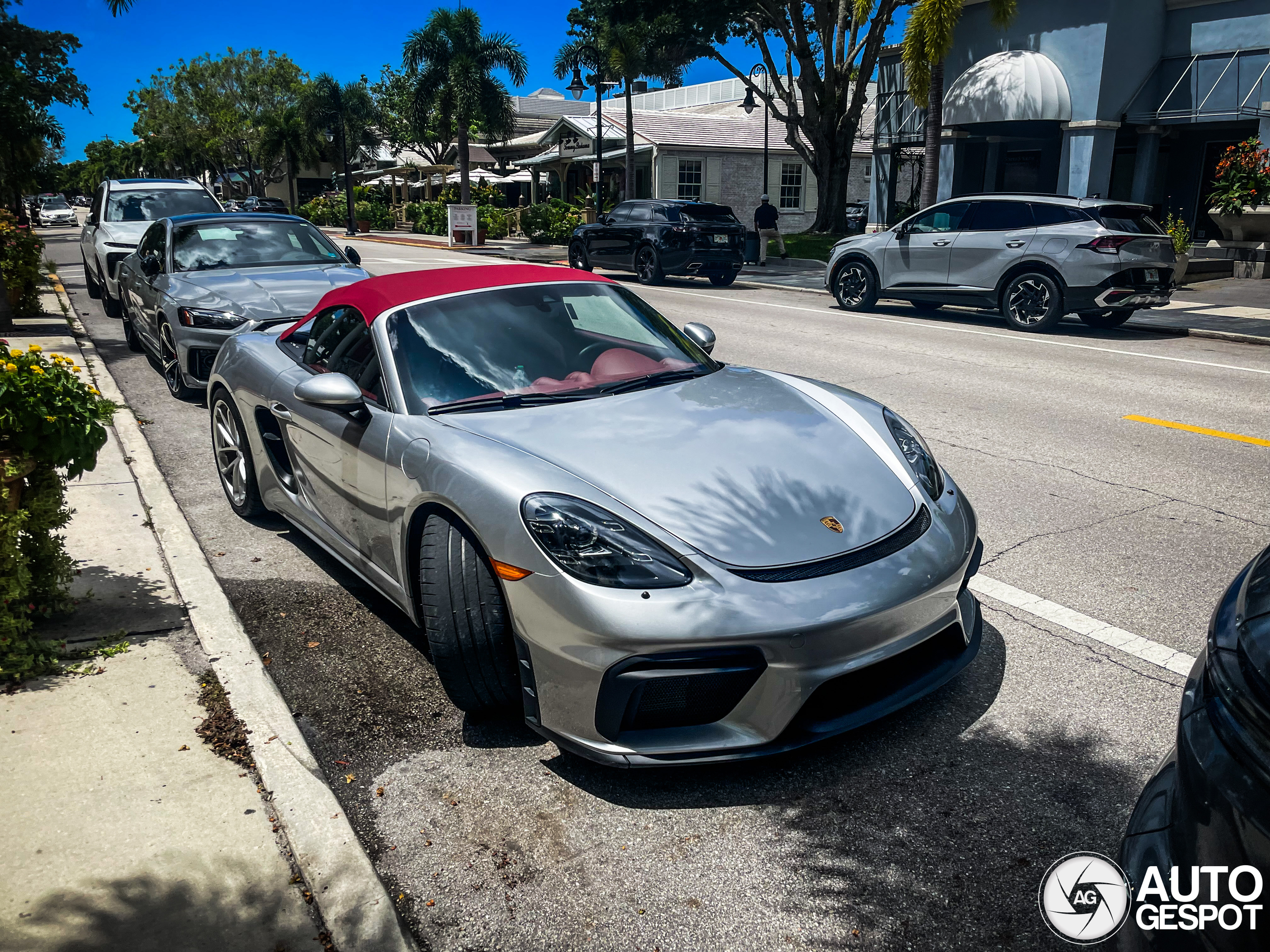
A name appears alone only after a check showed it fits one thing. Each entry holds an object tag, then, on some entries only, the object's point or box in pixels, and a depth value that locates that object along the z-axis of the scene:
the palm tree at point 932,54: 19.41
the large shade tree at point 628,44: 27.88
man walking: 25.80
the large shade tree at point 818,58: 26.86
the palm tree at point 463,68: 42.56
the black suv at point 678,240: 20.05
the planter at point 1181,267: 18.22
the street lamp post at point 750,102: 32.53
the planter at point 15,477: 3.76
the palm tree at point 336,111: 51.44
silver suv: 12.88
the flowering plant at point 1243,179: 18.28
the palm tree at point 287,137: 65.56
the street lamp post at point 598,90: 30.16
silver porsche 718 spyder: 2.85
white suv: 14.34
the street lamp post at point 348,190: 46.06
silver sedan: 8.55
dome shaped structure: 22.67
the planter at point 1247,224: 18.50
